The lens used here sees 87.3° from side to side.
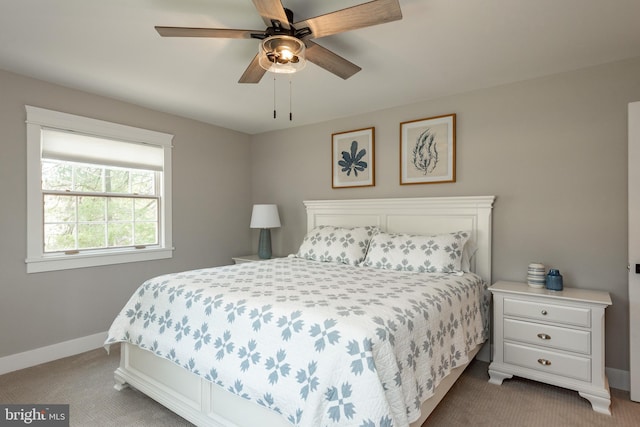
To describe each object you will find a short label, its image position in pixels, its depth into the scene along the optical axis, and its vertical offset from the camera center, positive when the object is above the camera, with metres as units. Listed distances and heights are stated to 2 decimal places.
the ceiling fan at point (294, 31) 1.49 +0.90
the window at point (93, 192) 2.79 +0.19
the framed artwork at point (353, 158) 3.64 +0.59
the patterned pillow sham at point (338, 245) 3.16 -0.33
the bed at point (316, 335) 1.38 -0.63
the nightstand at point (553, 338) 2.18 -0.89
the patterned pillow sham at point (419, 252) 2.68 -0.35
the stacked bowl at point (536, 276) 2.53 -0.49
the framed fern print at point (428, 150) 3.14 +0.59
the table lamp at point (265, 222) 4.05 -0.13
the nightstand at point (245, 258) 4.12 -0.59
